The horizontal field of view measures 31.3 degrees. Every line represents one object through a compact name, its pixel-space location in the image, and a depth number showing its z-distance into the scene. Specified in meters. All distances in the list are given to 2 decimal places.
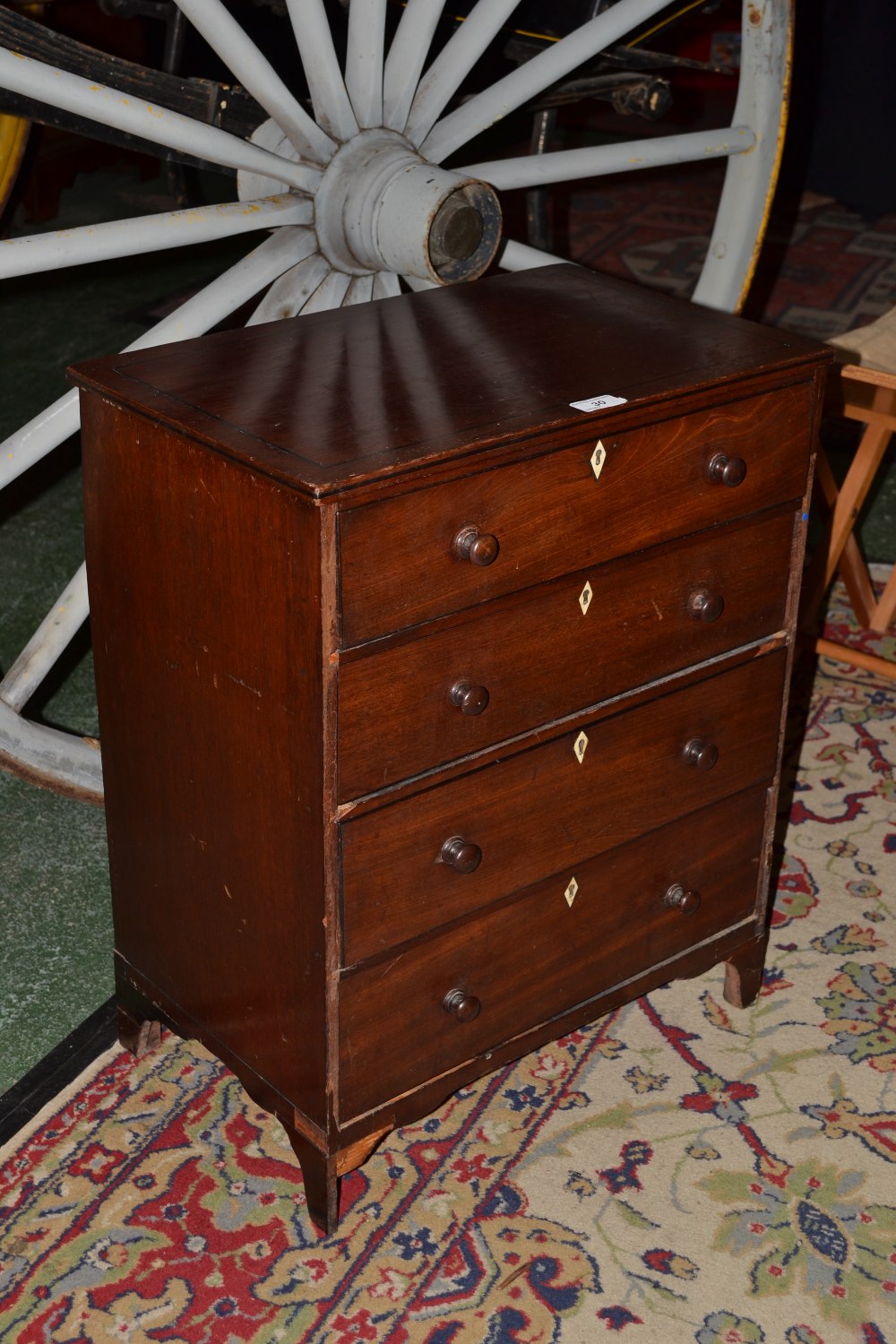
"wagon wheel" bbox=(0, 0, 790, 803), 2.10
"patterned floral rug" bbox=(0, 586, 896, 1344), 1.88
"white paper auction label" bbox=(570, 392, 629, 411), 1.73
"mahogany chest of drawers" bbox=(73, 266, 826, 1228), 1.66
